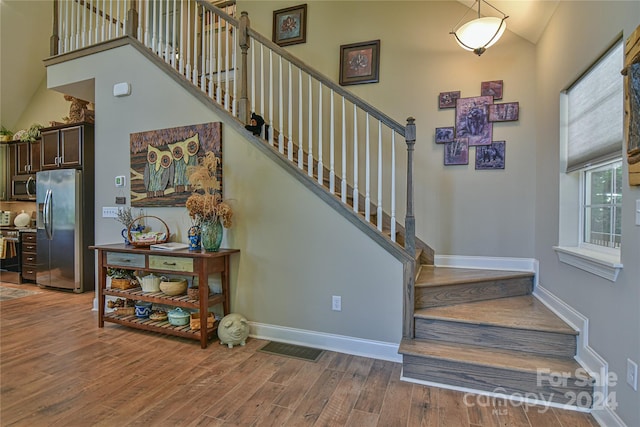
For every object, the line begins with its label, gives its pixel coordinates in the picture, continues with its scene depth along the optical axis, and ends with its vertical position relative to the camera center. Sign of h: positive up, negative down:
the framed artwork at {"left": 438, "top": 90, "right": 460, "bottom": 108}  3.34 +1.19
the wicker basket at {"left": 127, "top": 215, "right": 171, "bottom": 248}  3.02 -0.31
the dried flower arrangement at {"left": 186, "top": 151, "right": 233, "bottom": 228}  2.72 +0.09
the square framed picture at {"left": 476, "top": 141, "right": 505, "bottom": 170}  3.22 +0.56
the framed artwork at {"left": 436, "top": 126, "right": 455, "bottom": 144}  3.36 +0.81
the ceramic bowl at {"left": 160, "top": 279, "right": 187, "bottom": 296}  2.88 -0.72
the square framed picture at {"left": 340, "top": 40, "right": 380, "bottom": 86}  3.61 +1.72
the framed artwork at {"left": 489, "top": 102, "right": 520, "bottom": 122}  3.16 +1.00
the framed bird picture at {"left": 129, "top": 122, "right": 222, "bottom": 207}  3.04 +0.50
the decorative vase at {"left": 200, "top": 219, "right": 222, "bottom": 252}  2.74 -0.23
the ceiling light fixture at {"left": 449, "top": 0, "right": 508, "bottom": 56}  2.65 +1.54
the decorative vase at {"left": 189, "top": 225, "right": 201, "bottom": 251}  2.87 -0.27
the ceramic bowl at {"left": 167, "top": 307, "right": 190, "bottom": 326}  2.83 -0.99
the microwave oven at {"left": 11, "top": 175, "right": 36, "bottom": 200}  5.23 +0.35
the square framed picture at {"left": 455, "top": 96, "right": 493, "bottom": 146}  3.25 +0.94
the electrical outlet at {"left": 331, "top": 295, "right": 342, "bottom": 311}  2.58 -0.77
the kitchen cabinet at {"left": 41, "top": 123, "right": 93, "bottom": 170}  4.35 +0.90
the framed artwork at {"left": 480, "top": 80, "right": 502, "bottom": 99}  3.21 +1.25
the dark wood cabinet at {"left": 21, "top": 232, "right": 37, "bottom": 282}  4.89 -0.76
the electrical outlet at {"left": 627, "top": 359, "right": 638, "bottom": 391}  1.48 -0.79
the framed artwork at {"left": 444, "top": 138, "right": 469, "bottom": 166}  3.32 +0.62
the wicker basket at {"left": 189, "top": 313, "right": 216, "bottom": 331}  2.72 -0.99
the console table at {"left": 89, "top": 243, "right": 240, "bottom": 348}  2.64 -0.57
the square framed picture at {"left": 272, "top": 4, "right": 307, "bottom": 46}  3.91 +2.34
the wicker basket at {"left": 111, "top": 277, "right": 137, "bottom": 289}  3.12 -0.76
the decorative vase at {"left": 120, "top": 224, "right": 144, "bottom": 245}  3.18 -0.24
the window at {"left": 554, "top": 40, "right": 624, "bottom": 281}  1.82 +0.29
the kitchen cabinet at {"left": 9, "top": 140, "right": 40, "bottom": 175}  5.26 +0.88
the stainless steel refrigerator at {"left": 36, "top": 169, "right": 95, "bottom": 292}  4.34 -0.29
